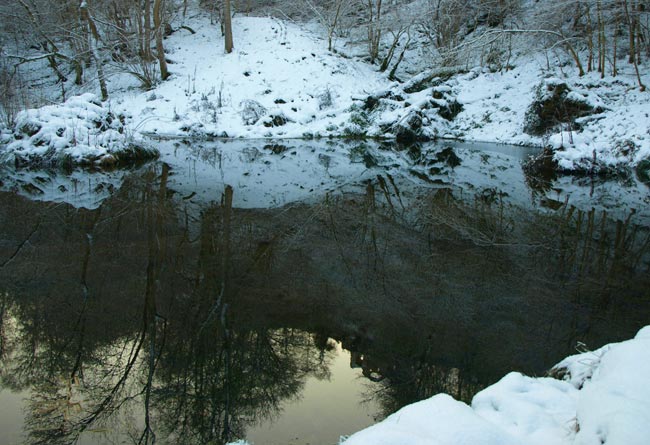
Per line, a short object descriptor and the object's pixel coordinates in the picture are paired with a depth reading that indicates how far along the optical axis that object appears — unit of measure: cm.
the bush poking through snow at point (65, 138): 1166
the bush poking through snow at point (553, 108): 1686
